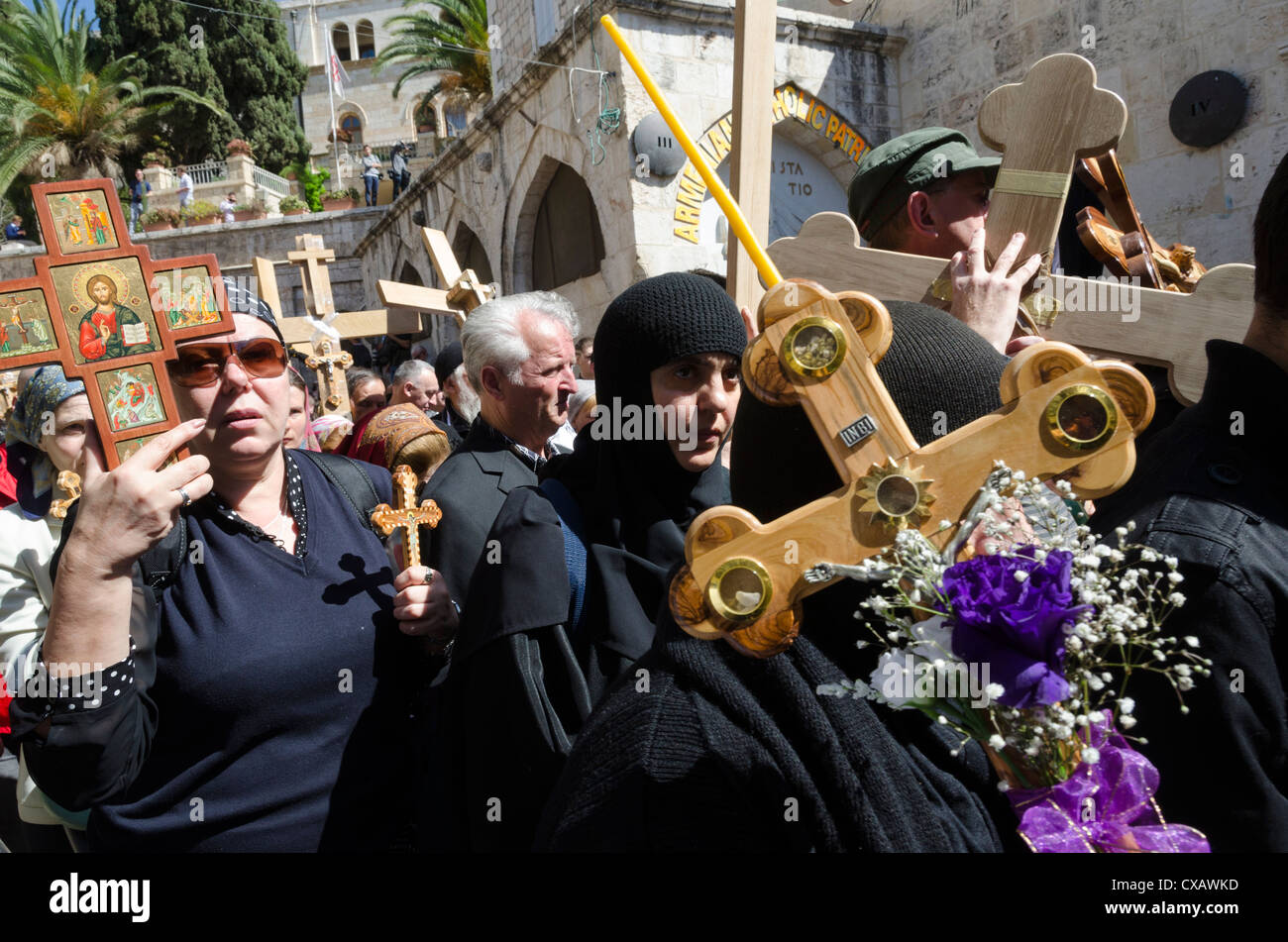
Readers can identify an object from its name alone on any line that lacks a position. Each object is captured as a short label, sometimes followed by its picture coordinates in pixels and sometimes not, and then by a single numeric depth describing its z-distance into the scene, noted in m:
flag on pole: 26.42
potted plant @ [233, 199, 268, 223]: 28.81
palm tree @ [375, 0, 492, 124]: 20.44
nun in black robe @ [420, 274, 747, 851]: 2.01
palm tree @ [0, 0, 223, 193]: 29.11
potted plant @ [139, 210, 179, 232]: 27.84
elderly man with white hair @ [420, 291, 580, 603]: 3.06
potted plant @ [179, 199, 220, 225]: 27.86
